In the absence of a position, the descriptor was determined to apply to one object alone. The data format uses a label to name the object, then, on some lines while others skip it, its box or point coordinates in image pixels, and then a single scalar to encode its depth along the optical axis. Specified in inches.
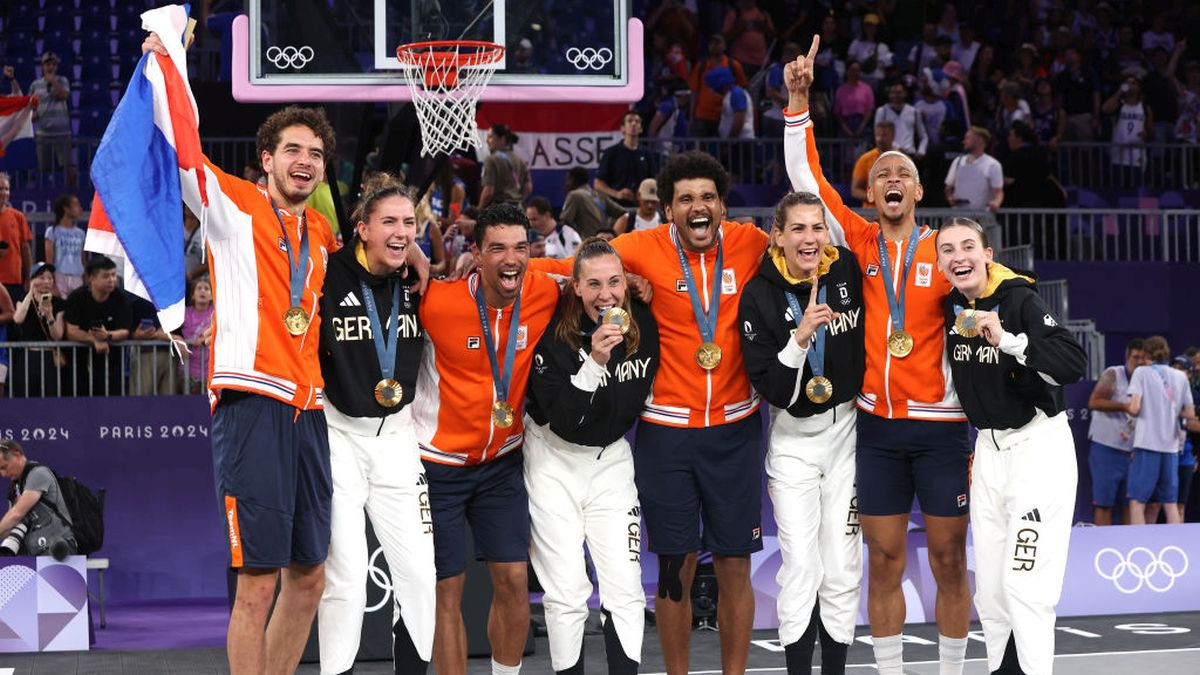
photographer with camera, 425.7
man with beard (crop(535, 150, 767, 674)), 266.1
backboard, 365.4
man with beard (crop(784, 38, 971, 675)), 267.9
